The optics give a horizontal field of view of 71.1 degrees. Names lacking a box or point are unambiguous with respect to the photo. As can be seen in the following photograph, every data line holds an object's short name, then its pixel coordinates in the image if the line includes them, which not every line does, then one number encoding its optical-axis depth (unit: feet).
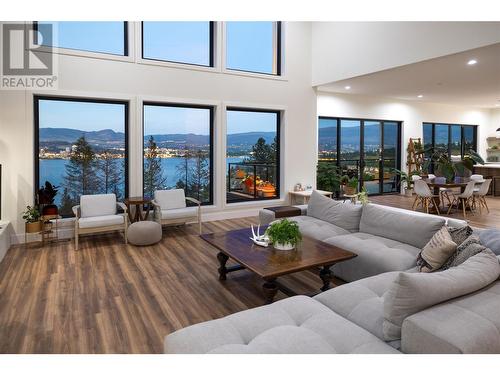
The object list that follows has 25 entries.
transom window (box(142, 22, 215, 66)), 21.13
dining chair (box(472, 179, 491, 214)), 25.55
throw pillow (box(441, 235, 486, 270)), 7.97
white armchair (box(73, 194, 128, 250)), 16.59
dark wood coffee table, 9.78
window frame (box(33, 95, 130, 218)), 18.13
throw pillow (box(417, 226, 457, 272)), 8.54
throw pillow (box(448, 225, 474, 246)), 9.07
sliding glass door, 31.37
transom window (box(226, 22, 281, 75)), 23.65
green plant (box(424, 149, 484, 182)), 25.93
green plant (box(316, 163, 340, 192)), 28.55
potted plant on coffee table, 11.31
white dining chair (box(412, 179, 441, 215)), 24.79
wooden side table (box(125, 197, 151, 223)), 18.53
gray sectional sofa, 5.59
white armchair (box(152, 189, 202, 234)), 18.89
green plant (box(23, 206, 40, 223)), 16.89
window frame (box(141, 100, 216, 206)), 22.19
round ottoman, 16.92
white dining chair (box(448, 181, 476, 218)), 24.11
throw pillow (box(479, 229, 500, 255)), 8.95
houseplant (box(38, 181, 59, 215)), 17.07
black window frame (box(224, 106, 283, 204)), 24.85
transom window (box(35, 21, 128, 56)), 18.38
